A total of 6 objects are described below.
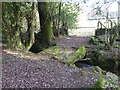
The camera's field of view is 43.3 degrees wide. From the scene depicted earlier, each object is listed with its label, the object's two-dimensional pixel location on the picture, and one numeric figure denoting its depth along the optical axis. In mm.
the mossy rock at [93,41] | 9892
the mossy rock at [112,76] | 5484
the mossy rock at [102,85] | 3527
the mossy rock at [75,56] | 6448
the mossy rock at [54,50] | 7969
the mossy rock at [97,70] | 6048
